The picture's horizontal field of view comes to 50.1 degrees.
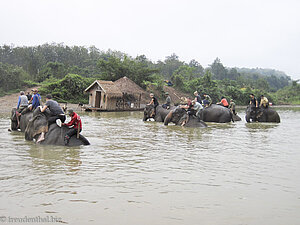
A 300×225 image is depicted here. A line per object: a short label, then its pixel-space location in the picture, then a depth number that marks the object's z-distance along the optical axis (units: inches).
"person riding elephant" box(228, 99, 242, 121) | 766.1
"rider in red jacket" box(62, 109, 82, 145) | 344.2
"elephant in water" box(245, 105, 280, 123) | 719.7
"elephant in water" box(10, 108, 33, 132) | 435.8
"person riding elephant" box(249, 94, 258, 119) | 717.9
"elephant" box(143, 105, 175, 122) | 676.7
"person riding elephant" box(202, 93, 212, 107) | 705.6
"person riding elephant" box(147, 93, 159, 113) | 689.7
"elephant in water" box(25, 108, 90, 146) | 351.3
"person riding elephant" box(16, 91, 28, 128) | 454.6
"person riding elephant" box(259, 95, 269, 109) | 716.1
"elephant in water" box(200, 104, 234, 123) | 694.5
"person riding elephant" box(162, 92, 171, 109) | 694.5
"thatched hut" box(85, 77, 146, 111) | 1094.4
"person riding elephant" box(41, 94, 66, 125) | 363.6
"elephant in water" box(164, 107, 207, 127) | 578.2
